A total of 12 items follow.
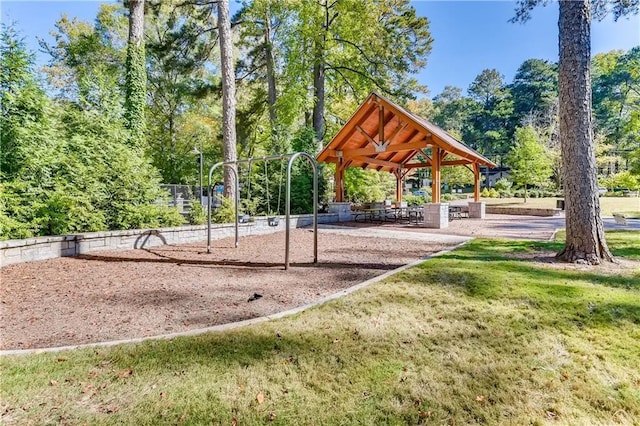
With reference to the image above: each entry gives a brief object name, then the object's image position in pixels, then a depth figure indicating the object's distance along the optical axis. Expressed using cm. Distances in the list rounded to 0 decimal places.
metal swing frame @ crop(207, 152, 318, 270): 595
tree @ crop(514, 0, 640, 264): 580
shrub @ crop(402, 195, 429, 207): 2472
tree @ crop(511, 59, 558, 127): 4922
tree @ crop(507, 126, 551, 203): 2480
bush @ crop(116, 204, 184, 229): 822
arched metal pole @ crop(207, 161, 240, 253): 772
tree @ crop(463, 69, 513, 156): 5091
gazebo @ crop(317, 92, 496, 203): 1224
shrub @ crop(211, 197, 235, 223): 1060
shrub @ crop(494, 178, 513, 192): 3390
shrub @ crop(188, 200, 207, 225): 1012
